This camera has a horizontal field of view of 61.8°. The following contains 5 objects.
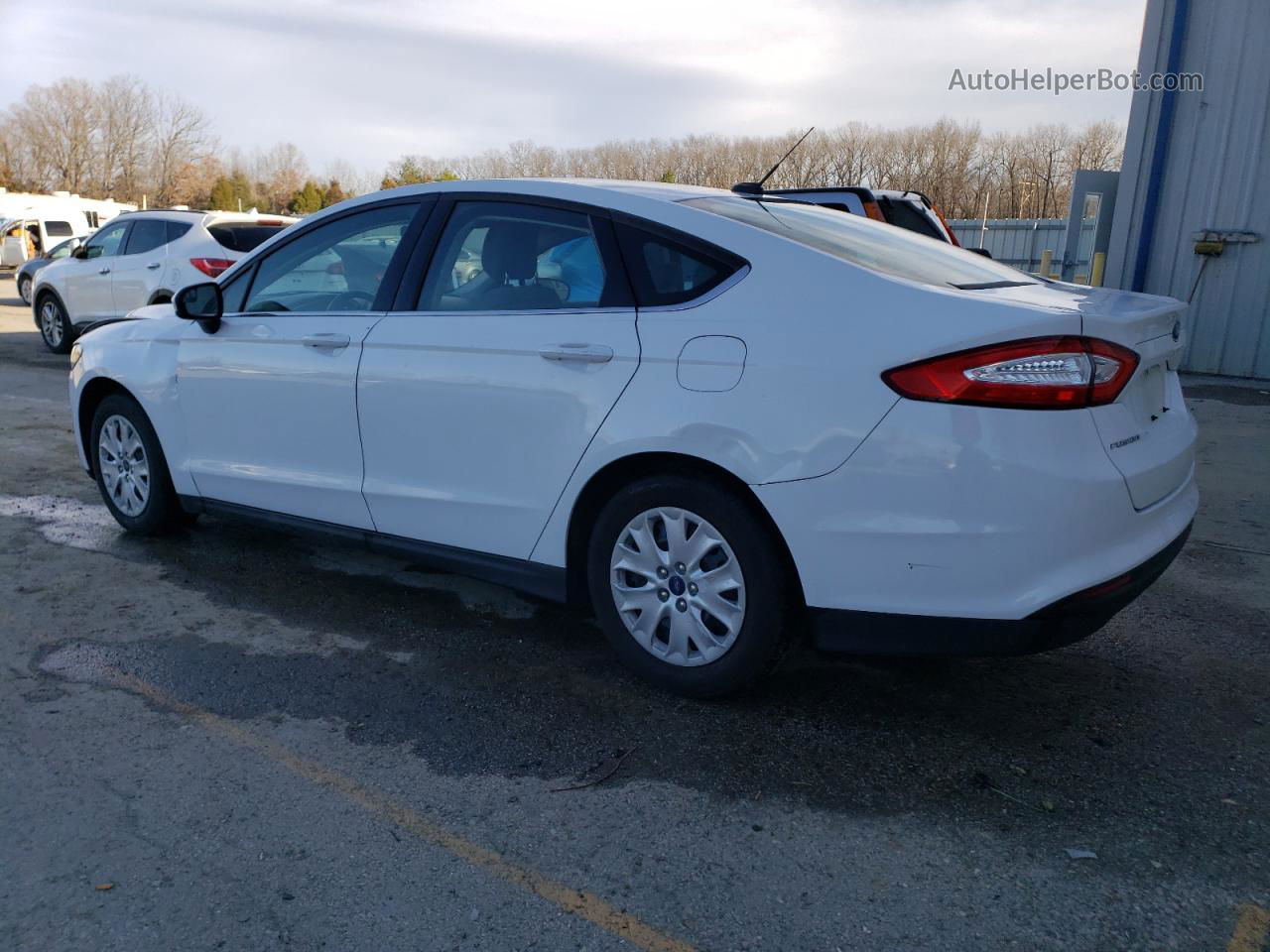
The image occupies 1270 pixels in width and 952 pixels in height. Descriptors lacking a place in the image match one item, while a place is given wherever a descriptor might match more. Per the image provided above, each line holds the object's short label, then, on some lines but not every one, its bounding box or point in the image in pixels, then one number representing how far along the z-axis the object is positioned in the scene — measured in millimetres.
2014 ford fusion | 2900
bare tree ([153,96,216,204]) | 81125
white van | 35344
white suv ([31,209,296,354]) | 11547
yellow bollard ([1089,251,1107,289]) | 13180
